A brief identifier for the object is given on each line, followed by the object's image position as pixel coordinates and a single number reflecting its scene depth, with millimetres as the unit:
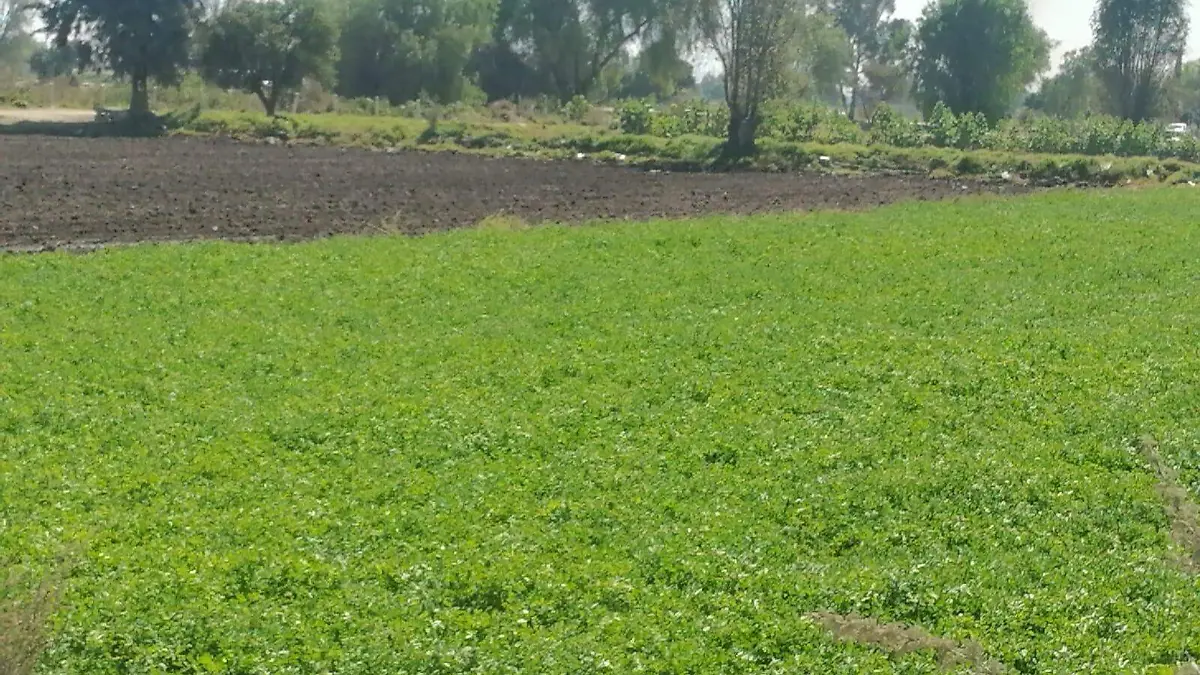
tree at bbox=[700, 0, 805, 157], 56062
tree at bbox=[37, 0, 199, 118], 64750
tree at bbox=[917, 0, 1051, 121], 83375
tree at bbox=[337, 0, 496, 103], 86125
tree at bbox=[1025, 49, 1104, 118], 89375
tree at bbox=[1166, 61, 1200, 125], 86500
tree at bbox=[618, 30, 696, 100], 90062
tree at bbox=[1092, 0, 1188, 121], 78188
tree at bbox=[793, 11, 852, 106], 59156
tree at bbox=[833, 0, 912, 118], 118812
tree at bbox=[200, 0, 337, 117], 68562
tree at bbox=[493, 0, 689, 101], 89625
